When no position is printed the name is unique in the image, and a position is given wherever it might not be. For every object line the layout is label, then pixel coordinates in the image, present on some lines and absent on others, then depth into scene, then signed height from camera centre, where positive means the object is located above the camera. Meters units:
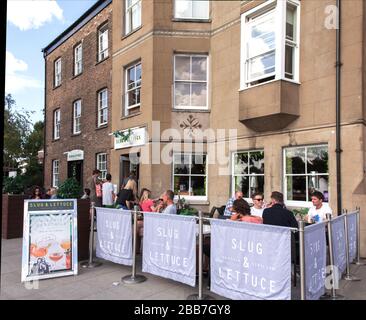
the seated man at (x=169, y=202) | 5.92 -0.58
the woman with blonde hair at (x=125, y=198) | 8.00 -0.67
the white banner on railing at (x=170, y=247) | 4.29 -1.04
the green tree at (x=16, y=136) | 14.83 +1.79
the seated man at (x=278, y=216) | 4.77 -0.66
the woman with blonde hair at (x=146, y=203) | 7.31 -0.73
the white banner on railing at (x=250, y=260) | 3.42 -0.99
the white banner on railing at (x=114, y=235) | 5.14 -1.05
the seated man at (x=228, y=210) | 7.60 -0.92
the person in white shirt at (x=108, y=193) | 9.57 -0.65
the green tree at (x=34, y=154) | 20.06 +1.07
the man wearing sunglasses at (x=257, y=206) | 6.80 -0.72
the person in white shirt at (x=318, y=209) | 6.02 -0.70
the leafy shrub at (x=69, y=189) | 8.56 -0.49
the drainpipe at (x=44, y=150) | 18.60 +1.15
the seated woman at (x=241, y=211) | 4.49 -0.54
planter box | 8.56 -1.21
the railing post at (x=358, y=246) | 6.04 -1.38
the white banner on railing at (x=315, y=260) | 3.57 -1.02
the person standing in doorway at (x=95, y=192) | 9.53 -0.63
